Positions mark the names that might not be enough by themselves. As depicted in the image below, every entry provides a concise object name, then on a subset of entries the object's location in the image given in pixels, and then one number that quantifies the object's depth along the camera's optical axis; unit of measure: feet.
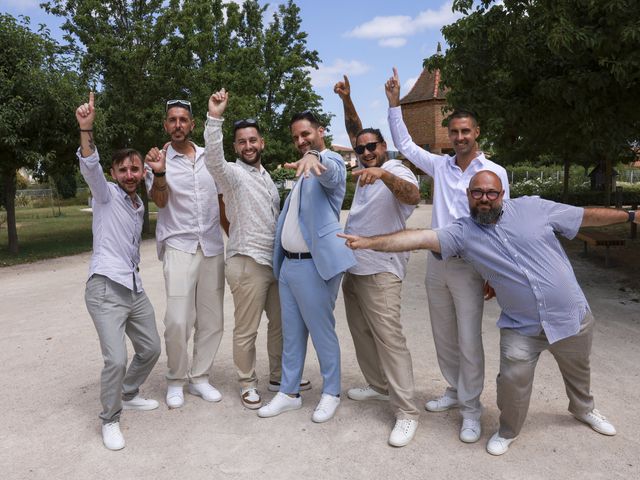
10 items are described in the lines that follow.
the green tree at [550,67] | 20.58
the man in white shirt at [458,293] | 12.53
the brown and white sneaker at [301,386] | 15.31
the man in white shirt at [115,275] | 12.33
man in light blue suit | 12.46
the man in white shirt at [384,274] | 12.67
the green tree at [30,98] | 41.50
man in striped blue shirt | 11.25
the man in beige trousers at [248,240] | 13.85
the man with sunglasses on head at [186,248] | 14.19
